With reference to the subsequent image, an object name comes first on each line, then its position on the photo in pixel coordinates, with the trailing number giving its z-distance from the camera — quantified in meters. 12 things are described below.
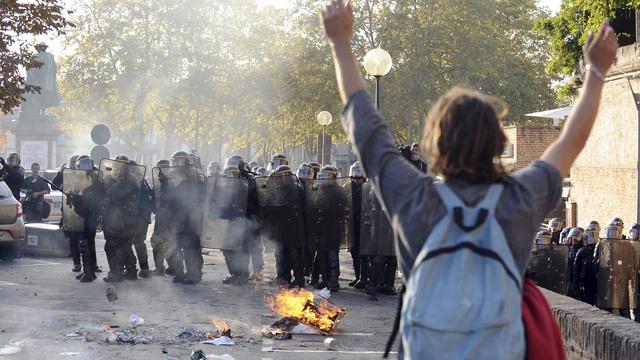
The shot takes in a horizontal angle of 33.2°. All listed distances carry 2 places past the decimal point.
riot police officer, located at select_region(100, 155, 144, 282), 15.80
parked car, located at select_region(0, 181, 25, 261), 17.97
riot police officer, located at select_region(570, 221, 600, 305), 13.27
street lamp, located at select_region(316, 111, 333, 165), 33.50
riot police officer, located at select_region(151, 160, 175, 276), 16.12
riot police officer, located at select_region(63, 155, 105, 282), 15.84
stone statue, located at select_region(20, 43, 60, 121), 42.94
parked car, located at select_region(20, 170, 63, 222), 25.14
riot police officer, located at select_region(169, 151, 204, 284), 15.88
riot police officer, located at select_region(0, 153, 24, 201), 20.73
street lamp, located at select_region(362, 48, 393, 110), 19.08
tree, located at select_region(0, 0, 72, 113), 15.02
